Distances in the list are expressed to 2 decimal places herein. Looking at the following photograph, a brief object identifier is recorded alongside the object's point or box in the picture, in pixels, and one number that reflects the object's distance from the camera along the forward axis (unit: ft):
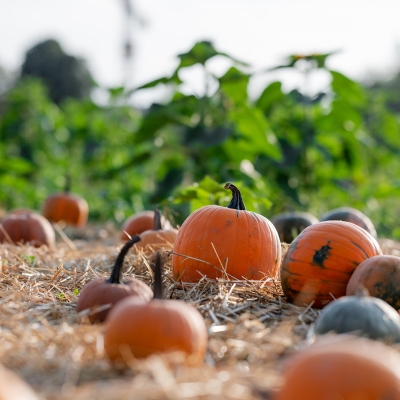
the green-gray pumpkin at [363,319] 7.20
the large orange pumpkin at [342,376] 5.21
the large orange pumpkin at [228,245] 11.13
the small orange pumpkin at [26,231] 17.53
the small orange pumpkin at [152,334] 6.62
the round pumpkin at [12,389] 4.79
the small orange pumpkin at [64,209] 24.88
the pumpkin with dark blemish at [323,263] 9.95
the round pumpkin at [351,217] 15.49
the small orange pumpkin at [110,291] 8.41
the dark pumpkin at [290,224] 16.81
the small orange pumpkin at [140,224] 17.26
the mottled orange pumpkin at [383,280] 9.09
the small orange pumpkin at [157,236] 14.28
